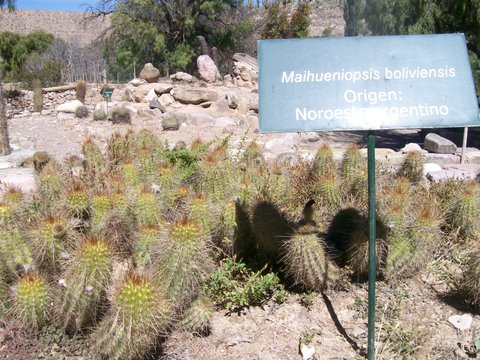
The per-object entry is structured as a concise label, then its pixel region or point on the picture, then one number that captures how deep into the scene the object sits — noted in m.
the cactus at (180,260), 2.72
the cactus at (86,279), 2.62
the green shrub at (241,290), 3.30
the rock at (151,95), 15.46
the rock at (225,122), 12.97
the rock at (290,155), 6.38
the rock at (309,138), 11.29
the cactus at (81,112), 14.99
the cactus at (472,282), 3.23
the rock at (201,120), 13.08
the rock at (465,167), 6.79
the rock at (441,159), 8.01
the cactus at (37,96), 18.11
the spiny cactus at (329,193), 4.10
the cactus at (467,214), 4.09
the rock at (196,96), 15.01
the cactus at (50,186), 4.21
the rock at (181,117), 13.05
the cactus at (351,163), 4.65
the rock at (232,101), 14.82
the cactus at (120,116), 13.28
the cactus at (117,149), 5.45
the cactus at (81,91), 17.72
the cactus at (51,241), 2.99
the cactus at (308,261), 3.16
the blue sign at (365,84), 2.79
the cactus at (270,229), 3.52
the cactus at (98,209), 3.52
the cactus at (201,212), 3.49
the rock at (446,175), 5.72
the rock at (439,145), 10.34
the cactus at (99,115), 14.23
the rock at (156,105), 14.50
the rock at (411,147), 9.31
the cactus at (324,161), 4.74
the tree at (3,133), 10.23
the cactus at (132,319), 2.37
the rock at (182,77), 17.74
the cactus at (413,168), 5.02
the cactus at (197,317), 2.90
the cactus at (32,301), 2.74
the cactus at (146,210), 3.63
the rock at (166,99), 15.17
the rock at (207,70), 18.12
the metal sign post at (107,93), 13.52
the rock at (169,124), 12.30
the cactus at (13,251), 3.20
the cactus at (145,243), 3.12
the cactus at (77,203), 3.56
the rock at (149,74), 16.72
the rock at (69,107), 15.82
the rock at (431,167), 6.61
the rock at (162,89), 15.70
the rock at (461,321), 3.19
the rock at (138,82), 16.62
